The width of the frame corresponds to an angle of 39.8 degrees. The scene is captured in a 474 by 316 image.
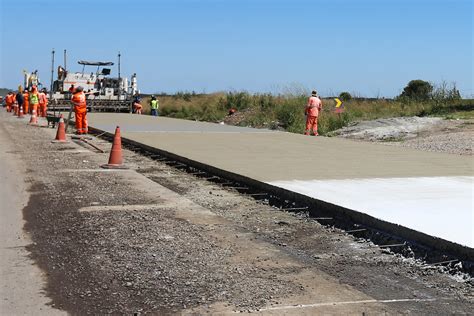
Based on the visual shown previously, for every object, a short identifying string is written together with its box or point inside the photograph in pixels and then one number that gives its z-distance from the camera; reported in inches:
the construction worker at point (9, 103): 1989.7
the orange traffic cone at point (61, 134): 780.6
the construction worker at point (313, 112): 890.1
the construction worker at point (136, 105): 1736.0
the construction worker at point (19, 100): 1558.8
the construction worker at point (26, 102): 1685.8
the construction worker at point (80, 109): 840.9
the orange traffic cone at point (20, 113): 1517.1
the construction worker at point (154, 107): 1610.5
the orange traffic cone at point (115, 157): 513.0
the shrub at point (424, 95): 1398.9
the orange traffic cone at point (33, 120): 1197.5
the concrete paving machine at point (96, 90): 1736.0
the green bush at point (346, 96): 1643.0
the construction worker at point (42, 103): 1514.5
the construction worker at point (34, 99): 1333.7
